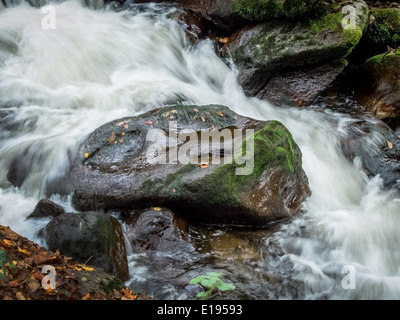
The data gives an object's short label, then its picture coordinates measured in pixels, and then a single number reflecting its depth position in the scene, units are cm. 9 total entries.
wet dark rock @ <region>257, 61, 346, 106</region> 848
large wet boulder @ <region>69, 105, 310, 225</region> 520
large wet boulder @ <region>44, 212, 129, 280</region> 432
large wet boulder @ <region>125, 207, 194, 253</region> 497
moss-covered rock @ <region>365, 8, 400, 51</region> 915
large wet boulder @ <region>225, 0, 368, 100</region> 810
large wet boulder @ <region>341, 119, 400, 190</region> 669
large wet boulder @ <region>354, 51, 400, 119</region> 824
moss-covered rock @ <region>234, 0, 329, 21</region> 811
